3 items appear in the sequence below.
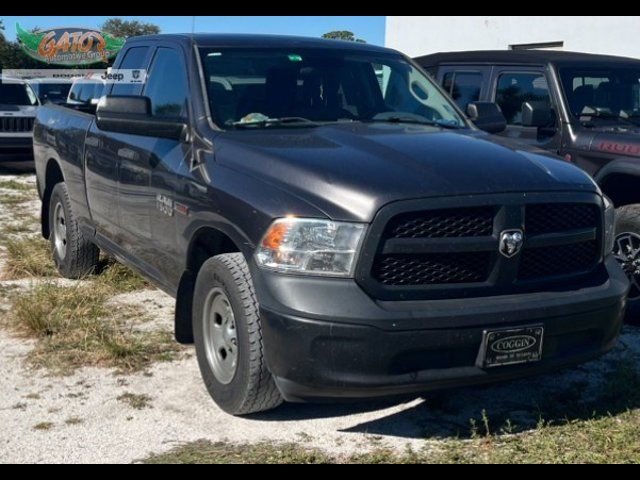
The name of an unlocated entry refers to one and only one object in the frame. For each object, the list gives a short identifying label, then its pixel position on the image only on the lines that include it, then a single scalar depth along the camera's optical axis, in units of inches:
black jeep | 237.9
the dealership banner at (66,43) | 1449.3
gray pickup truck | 145.9
